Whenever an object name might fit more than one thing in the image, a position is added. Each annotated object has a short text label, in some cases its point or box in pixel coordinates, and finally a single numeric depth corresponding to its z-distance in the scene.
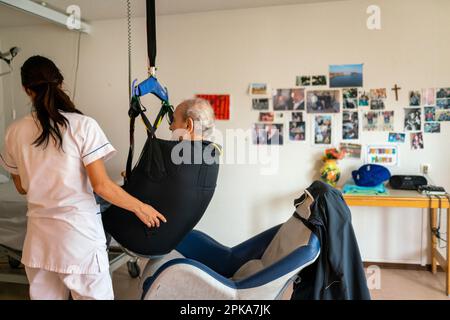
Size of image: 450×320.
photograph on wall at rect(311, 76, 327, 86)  3.33
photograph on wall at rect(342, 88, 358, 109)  3.29
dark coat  1.69
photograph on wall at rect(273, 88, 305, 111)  3.39
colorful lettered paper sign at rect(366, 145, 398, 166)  3.26
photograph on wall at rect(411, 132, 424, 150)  3.21
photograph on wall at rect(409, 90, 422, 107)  3.18
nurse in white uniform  1.51
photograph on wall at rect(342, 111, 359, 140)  3.31
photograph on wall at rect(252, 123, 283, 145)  3.47
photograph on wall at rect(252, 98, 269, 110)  3.47
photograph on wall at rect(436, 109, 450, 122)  3.14
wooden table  2.77
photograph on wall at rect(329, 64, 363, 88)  3.26
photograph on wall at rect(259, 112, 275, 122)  3.47
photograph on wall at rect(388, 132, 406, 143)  3.24
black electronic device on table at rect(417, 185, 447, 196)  2.87
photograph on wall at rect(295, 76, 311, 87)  3.36
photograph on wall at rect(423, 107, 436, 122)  3.17
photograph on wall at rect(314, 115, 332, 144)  3.36
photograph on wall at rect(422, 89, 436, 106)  3.16
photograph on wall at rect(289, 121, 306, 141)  3.42
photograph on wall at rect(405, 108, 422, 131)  3.20
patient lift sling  1.63
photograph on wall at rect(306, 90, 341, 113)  3.33
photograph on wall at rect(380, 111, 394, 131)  3.24
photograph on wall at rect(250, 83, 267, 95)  3.46
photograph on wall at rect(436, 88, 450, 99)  3.13
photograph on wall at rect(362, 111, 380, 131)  3.27
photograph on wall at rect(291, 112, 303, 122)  3.41
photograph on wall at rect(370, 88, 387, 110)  3.24
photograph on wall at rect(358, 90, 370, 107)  3.27
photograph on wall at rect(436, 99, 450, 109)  3.14
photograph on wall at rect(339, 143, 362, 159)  3.33
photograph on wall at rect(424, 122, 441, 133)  3.17
